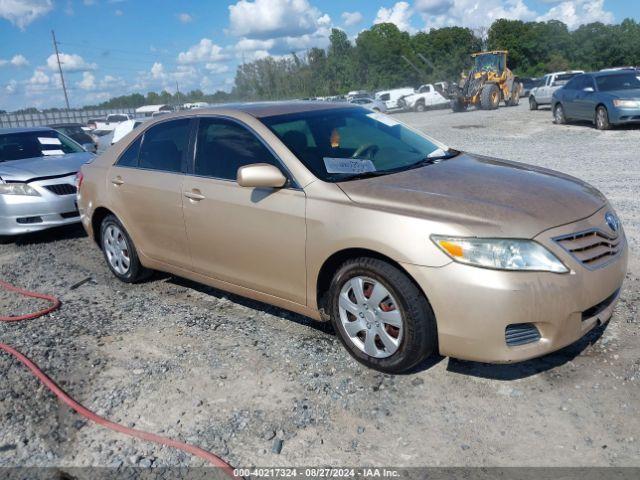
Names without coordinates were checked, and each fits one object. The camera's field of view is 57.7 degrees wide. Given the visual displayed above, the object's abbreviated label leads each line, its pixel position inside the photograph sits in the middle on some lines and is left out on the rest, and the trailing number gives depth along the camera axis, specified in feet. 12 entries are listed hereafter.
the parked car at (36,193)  24.16
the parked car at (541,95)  83.76
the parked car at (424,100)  131.34
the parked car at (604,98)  49.70
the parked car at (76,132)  69.82
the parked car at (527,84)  142.31
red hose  9.38
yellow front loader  94.99
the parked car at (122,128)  54.49
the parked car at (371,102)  111.08
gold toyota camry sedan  10.05
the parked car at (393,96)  137.59
